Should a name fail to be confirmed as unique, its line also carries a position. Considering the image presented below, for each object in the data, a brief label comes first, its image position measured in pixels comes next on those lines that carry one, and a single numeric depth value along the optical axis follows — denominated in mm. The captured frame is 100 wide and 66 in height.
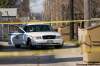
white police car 21719
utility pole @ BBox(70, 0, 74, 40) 31388
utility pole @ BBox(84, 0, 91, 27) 24178
